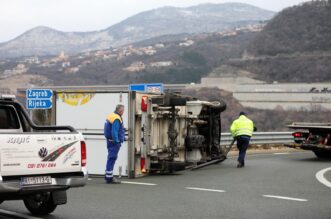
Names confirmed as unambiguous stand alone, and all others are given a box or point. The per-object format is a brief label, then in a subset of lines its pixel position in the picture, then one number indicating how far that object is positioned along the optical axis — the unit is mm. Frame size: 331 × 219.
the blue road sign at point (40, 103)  17883
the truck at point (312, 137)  19703
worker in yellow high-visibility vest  18250
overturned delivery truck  14883
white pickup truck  7895
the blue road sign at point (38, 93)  17984
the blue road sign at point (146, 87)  17262
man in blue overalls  13677
